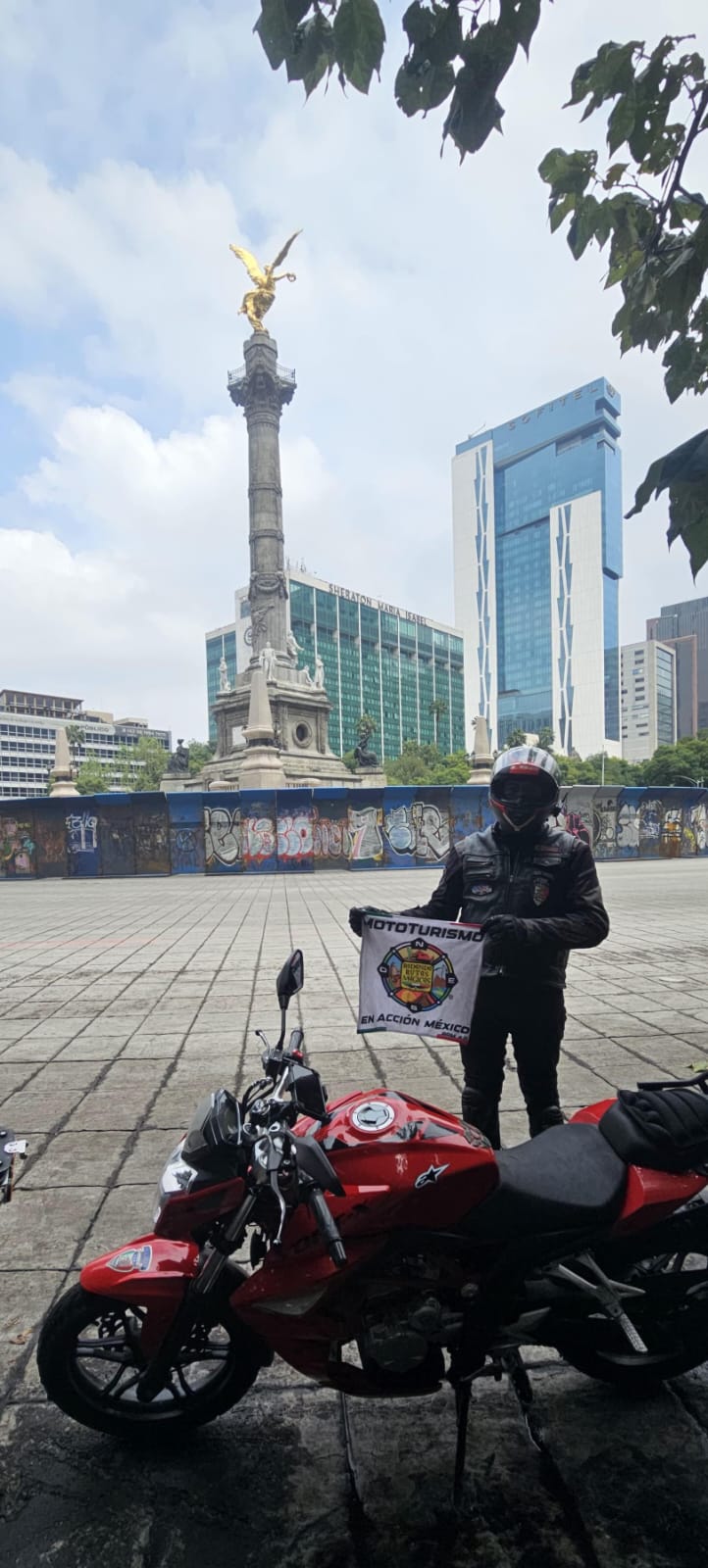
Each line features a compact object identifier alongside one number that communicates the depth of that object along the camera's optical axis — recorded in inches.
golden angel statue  2003.0
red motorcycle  73.8
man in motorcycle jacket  119.3
